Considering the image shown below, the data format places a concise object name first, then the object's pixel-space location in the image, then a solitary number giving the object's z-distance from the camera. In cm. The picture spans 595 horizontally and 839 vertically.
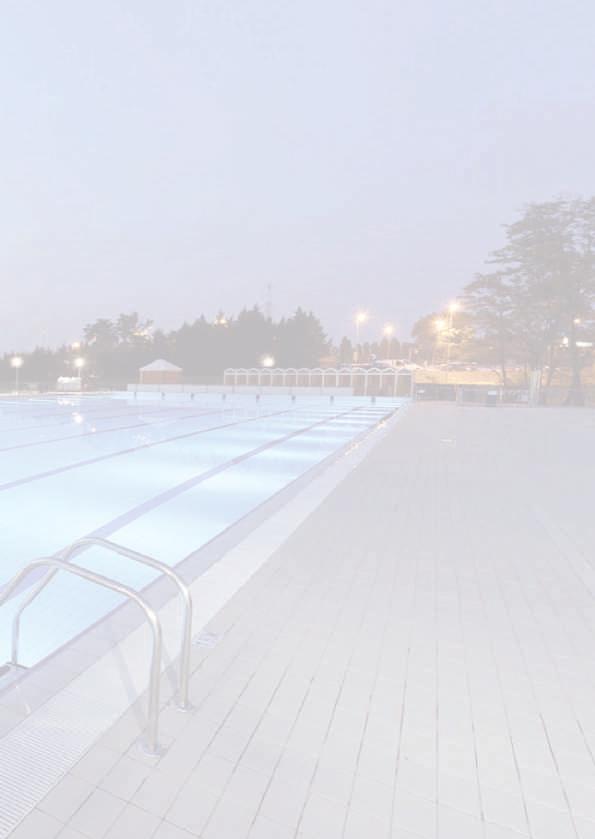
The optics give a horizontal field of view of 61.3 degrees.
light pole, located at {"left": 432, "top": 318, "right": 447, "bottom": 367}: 3747
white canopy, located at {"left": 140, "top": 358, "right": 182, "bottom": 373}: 4206
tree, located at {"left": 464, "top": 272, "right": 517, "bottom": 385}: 2892
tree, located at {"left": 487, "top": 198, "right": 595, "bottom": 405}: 2641
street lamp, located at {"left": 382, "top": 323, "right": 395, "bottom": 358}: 4378
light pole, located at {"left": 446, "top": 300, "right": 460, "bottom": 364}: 3228
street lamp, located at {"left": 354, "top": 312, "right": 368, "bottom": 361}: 3803
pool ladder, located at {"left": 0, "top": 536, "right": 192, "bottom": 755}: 182
